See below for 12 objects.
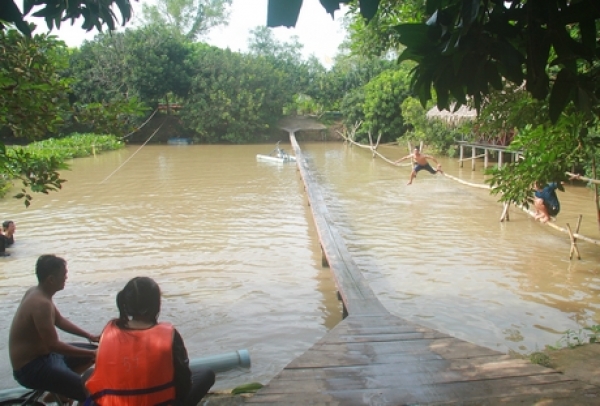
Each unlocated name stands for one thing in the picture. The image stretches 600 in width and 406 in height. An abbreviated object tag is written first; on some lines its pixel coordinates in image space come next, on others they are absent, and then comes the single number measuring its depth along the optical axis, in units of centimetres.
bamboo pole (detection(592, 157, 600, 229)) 624
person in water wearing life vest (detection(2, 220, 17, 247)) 839
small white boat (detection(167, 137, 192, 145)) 2988
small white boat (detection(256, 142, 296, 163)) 2061
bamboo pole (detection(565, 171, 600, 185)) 607
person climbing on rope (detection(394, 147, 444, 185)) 1334
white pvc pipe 437
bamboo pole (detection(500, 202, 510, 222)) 1010
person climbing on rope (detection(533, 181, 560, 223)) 838
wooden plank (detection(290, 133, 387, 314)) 460
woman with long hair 231
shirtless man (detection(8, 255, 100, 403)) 296
